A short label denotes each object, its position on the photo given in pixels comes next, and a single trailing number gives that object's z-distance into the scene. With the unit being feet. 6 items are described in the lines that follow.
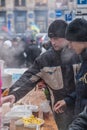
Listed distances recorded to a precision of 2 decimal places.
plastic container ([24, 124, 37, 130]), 9.98
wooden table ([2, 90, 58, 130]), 11.11
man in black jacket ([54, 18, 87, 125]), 8.97
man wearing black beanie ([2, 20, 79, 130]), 10.98
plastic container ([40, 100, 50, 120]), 12.46
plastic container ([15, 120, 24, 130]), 10.23
